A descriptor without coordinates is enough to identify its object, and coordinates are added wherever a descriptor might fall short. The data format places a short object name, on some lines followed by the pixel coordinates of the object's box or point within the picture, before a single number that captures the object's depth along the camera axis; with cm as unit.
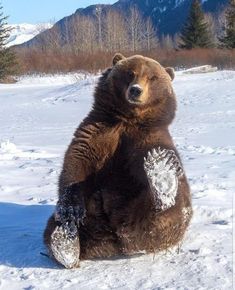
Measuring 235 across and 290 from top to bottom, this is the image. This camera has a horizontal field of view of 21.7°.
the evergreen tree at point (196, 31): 5034
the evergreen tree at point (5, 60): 4359
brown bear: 323
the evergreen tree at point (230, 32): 4800
